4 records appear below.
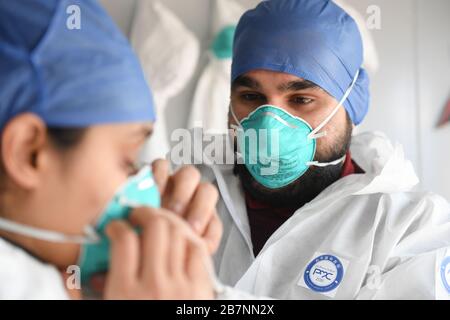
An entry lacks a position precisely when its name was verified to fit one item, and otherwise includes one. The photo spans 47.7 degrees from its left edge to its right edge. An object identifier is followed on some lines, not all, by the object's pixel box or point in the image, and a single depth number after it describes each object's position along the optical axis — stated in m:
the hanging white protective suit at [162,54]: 2.28
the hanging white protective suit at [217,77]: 2.40
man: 1.17
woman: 0.66
